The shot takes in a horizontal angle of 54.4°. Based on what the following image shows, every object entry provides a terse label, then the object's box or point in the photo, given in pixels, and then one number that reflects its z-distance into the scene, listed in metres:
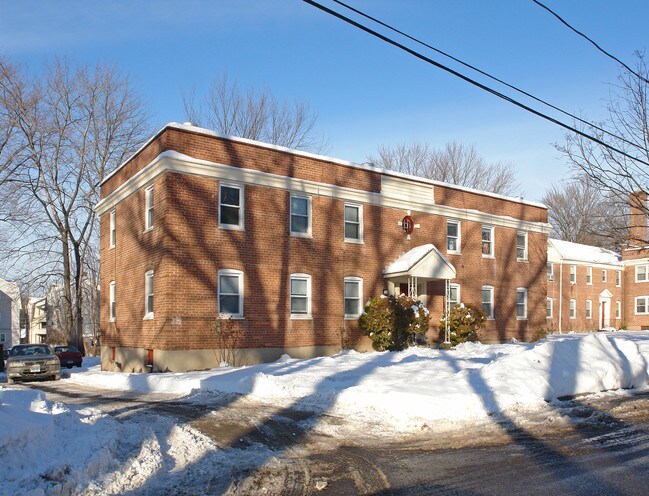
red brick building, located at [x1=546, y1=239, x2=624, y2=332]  46.81
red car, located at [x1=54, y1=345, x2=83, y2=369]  32.09
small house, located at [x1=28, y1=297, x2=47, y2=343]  90.31
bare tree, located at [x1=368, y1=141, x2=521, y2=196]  54.06
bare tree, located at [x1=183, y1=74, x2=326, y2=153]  44.53
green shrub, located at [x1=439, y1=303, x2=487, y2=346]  25.42
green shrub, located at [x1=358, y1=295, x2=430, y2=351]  22.75
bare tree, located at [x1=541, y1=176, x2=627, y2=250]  66.62
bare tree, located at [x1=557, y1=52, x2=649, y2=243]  25.77
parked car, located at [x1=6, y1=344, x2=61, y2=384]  20.45
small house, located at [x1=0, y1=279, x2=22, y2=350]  63.56
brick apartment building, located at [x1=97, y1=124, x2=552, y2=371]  19.23
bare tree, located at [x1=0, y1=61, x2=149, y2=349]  36.03
